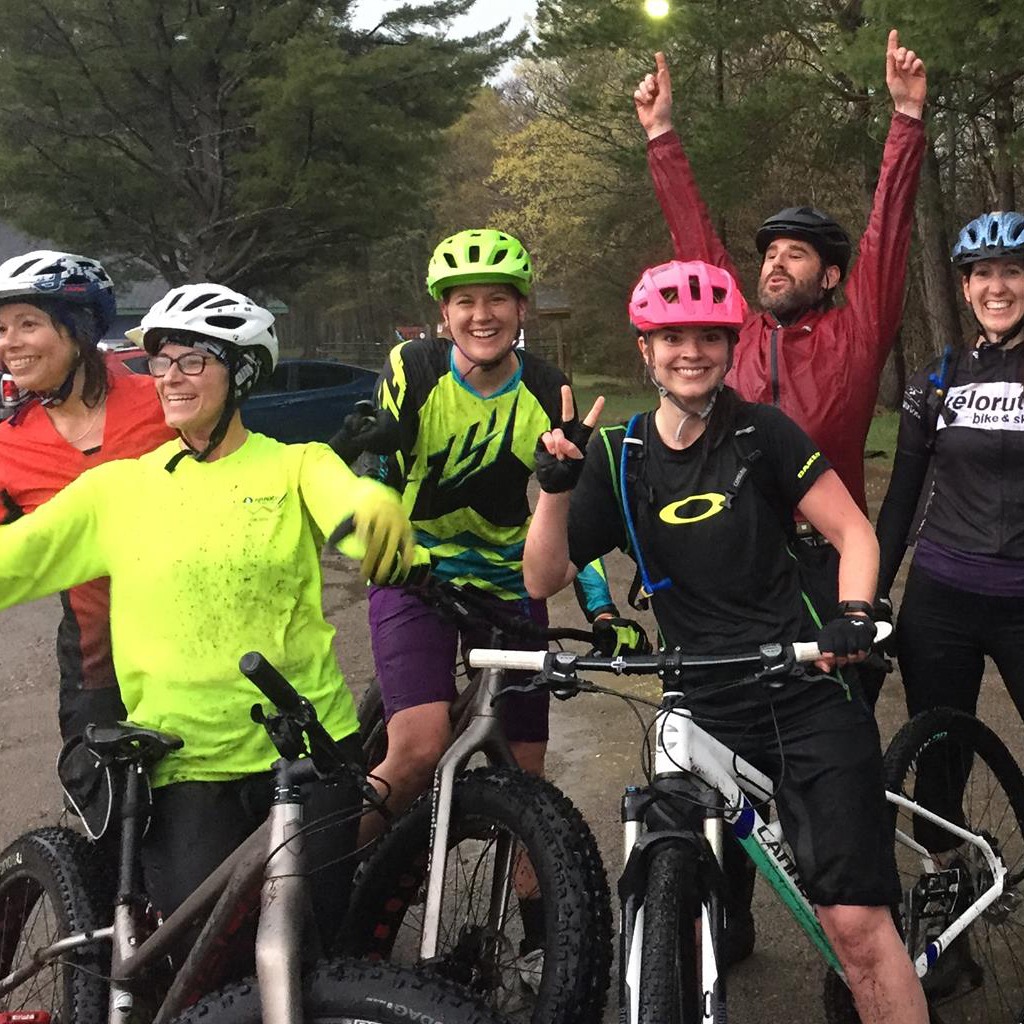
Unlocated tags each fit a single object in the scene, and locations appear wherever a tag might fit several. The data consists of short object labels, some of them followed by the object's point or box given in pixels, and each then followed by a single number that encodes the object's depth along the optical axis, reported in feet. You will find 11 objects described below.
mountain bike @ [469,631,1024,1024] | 6.90
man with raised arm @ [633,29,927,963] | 11.05
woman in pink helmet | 7.98
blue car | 46.78
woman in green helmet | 10.75
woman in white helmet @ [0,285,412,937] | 8.29
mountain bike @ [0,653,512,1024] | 6.47
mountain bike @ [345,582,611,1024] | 8.36
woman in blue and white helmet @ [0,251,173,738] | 9.97
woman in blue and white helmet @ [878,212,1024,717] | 10.32
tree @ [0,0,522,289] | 74.66
